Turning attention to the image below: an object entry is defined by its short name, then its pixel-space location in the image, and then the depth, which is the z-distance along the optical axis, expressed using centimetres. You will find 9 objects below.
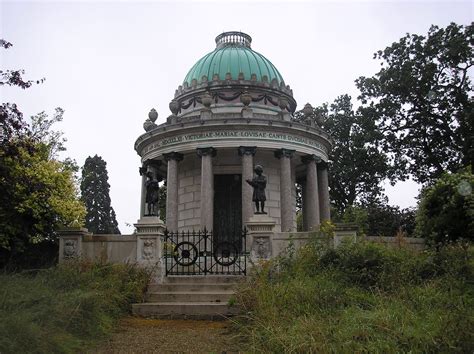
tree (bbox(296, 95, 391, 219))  2705
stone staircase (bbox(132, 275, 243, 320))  1043
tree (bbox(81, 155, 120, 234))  4266
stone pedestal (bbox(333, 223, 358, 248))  1384
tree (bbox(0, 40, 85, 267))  1580
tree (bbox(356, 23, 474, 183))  2445
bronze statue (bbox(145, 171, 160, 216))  1473
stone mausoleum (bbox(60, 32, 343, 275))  2086
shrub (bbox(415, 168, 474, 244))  1408
